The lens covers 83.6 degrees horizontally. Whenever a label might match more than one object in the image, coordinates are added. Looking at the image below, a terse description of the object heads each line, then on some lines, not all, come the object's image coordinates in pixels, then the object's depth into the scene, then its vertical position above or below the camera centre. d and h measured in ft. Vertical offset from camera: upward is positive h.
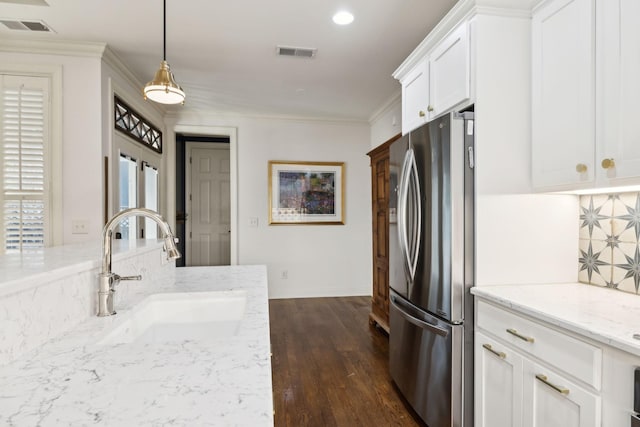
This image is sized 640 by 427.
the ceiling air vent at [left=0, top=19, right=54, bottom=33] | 7.93 +4.22
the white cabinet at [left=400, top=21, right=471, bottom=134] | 6.07 +2.54
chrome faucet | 3.70 -0.45
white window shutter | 8.75 +1.24
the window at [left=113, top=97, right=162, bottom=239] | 10.47 +1.47
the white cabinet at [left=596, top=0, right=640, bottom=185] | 4.22 +1.51
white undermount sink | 4.65 -1.40
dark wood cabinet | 11.07 -0.72
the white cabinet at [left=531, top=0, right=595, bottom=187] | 4.81 +1.72
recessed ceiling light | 7.61 +4.23
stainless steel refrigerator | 5.71 -0.97
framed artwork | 15.70 +0.87
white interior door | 18.98 +0.42
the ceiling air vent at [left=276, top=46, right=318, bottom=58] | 9.26 +4.24
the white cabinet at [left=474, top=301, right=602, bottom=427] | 3.83 -2.02
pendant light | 5.90 +2.06
